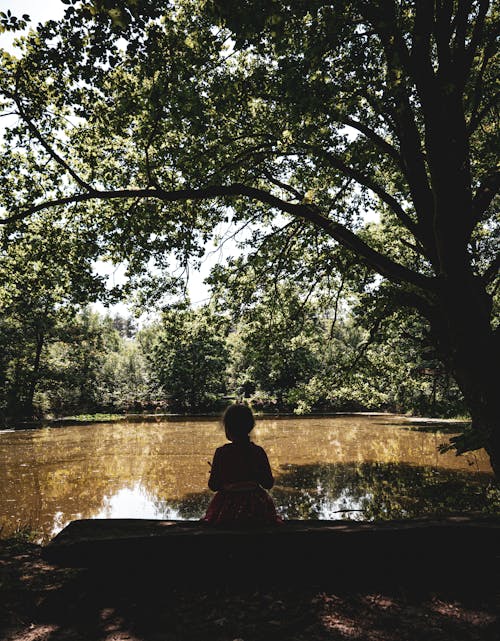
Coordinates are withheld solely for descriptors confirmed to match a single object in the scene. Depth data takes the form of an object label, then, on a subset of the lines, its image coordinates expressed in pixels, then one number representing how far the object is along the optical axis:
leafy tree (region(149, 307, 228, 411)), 42.97
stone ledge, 3.33
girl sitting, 3.71
